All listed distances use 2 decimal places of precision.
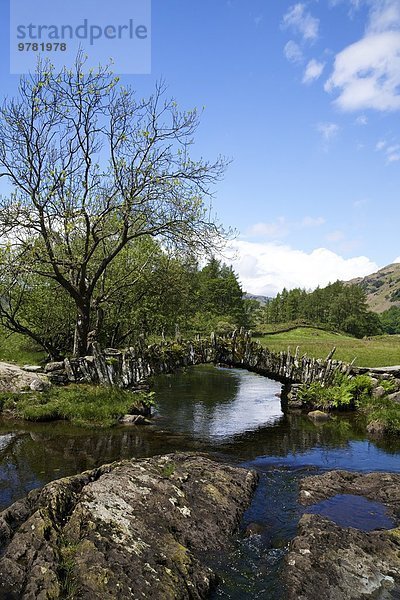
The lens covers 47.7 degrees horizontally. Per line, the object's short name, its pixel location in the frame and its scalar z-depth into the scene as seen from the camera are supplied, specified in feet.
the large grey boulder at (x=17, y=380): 66.54
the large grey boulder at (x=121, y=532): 21.13
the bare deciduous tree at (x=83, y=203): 68.39
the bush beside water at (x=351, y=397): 68.74
